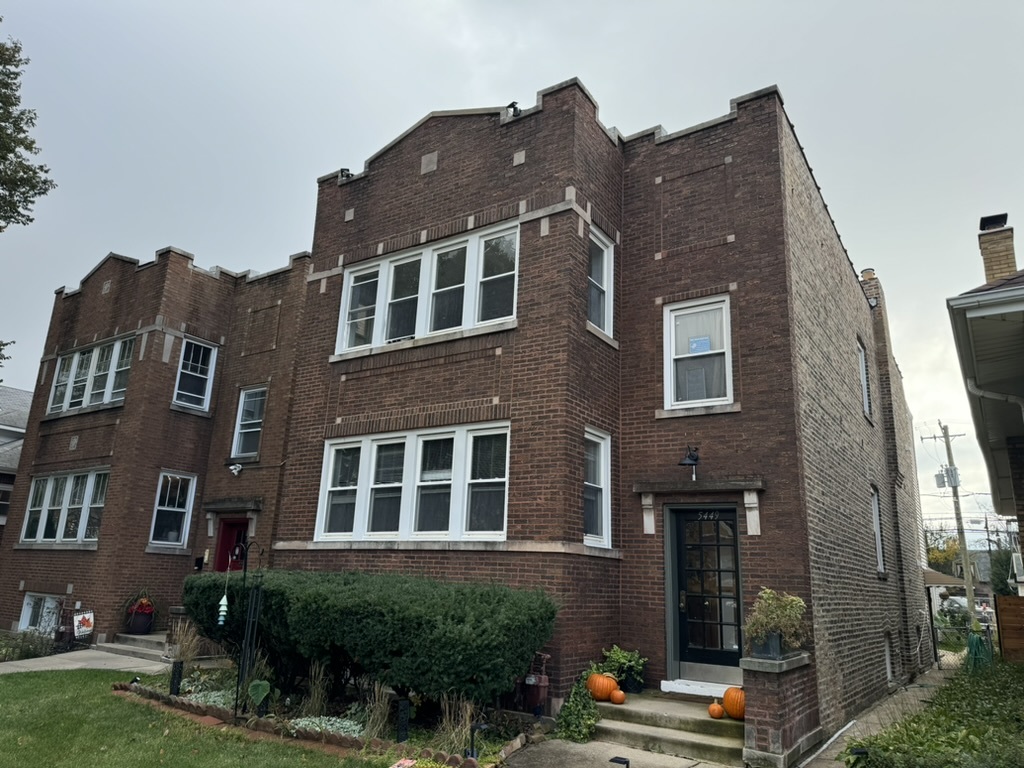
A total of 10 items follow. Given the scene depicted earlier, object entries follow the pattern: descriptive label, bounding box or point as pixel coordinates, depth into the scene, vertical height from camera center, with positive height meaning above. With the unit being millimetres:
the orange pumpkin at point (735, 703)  7949 -1237
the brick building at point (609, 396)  9312 +2607
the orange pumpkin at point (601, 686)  8734 -1221
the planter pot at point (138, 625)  15016 -1251
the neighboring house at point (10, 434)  20797 +3958
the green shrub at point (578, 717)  8102 -1502
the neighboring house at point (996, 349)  6523 +2489
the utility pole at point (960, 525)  29078 +2801
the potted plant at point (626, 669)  9242 -1061
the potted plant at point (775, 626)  7620 -386
